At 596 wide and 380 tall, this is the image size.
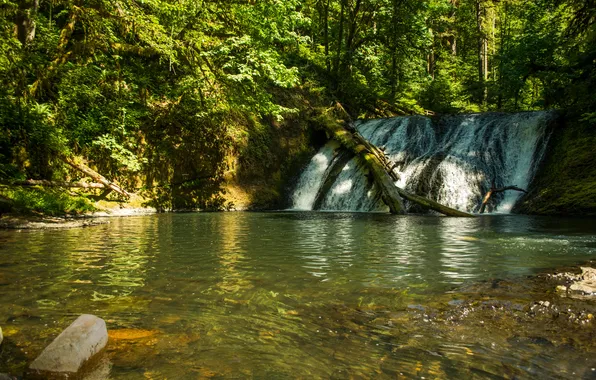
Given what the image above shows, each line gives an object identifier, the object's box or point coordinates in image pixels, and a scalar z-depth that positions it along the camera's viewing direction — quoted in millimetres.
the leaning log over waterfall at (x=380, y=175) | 14109
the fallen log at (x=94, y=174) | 13711
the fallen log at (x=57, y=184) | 12125
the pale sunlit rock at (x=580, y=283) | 4199
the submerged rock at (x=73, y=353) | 2424
